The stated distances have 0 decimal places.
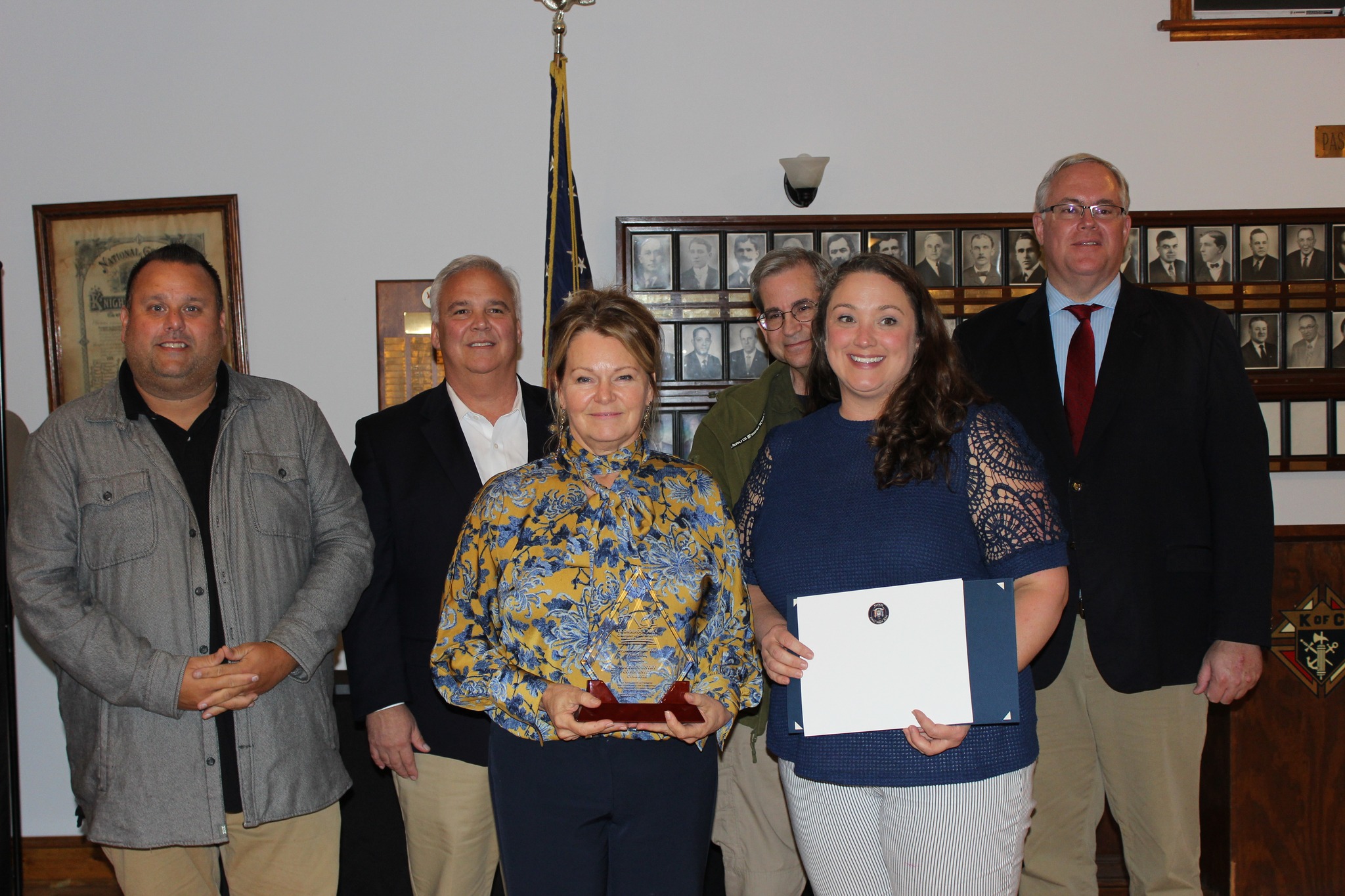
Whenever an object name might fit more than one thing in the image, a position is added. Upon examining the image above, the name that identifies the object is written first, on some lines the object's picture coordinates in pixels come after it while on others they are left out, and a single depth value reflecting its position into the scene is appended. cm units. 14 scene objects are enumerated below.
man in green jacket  245
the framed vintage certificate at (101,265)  365
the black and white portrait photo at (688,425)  371
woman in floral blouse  171
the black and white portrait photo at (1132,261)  366
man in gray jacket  203
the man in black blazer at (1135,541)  218
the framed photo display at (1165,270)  364
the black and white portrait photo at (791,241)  368
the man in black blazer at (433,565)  228
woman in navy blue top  166
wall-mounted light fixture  352
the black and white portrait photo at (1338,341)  364
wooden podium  293
